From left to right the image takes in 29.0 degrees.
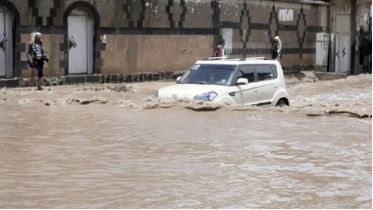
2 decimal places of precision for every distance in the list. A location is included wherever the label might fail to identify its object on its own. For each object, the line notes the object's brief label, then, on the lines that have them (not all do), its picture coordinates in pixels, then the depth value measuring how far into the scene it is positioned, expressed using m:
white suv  13.02
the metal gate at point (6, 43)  18.20
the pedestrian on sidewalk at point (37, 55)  17.62
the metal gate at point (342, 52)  33.19
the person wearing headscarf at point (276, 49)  27.31
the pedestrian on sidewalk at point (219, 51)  23.22
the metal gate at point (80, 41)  20.02
